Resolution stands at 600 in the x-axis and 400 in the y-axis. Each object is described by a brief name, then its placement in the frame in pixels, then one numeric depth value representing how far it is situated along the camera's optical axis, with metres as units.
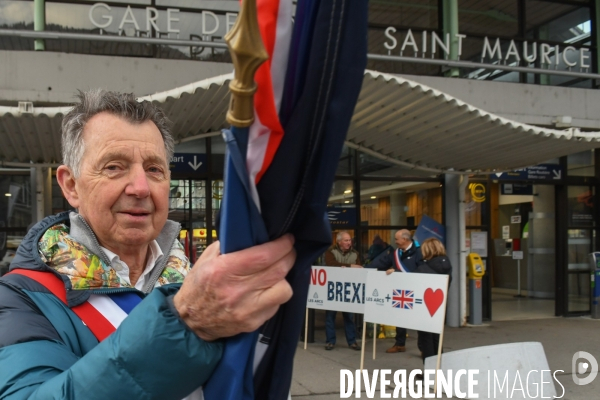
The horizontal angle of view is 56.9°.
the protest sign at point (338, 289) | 7.82
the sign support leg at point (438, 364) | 6.17
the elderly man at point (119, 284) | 0.93
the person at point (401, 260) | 8.02
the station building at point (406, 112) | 7.21
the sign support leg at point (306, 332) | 8.39
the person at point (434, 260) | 7.57
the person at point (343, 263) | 8.66
